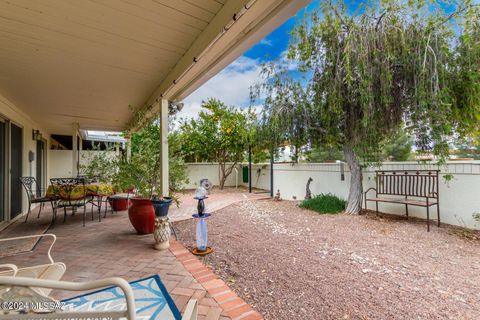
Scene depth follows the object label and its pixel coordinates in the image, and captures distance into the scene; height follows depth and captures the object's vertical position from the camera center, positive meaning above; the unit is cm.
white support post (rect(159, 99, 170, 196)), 369 +24
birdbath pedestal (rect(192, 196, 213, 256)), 295 -84
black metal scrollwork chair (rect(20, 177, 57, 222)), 427 -49
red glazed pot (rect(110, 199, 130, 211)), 524 -86
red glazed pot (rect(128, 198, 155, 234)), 353 -73
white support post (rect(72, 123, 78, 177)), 669 +35
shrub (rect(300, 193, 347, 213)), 564 -100
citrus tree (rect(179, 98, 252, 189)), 962 +132
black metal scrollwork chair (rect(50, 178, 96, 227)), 425 -49
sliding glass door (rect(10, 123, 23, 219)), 450 -4
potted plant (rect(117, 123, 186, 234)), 356 -24
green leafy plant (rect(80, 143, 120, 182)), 500 -5
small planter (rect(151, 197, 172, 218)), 365 -62
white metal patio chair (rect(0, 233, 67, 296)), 148 -66
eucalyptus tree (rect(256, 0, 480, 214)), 386 +156
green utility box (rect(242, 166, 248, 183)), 1105 -50
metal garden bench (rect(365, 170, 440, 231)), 440 -50
